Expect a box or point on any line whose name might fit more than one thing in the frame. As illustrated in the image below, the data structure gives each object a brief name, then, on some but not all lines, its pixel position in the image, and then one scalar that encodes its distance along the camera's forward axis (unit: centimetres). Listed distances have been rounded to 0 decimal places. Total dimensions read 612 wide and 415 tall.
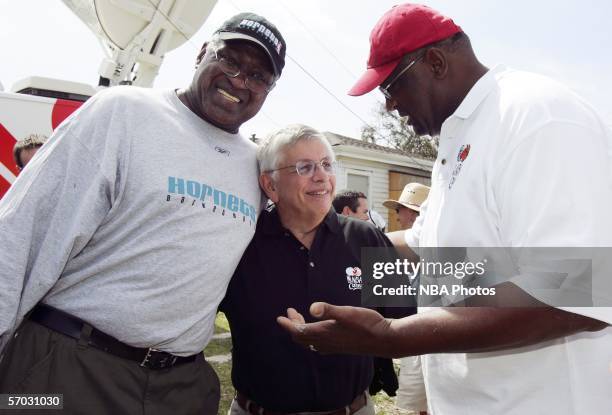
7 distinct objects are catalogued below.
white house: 1430
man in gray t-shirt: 167
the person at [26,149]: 507
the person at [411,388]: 419
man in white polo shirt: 110
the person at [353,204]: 593
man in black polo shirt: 224
